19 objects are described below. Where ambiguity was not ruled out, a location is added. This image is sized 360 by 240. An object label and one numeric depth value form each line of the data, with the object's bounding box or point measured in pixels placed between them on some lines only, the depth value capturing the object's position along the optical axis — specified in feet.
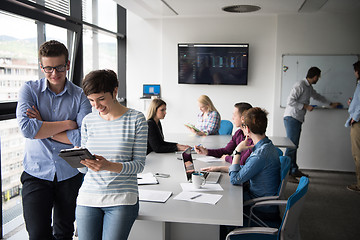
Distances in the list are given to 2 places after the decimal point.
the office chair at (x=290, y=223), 6.93
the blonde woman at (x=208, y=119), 17.22
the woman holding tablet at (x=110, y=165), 6.24
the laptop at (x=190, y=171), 9.42
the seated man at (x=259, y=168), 8.95
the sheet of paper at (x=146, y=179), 9.09
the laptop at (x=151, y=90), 22.71
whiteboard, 20.39
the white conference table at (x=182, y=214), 6.91
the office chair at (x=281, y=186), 8.87
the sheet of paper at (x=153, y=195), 7.75
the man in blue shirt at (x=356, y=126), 17.18
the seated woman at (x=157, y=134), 13.01
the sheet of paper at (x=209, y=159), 12.12
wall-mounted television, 21.43
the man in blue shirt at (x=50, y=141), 6.88
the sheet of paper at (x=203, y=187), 8.63
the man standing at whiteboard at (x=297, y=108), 19.35
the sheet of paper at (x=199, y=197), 7.83
